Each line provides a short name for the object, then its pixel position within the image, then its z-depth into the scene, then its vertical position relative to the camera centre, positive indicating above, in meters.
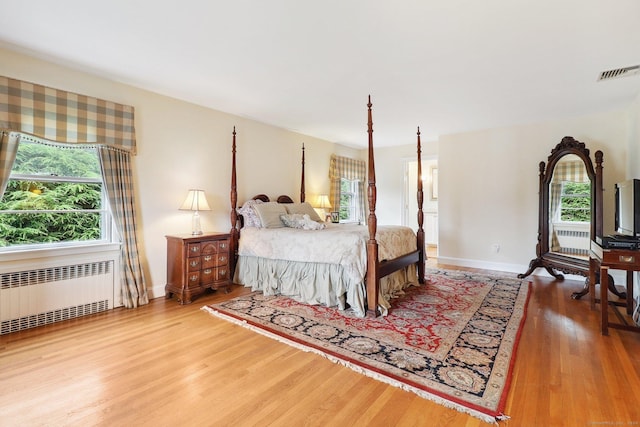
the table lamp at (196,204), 3.56 +0.09
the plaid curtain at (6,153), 2.48 +0.48
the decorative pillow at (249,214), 4.02 -0.02
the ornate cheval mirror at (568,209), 3.77 +0.07
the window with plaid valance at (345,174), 6.05 +0.81
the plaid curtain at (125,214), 3.08 -0.03
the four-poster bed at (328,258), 2.93 -0.50
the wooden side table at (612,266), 2.47 -0.42
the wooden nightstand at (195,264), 3.29 -0.59
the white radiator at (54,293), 2.55 -0.74
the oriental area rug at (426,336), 1.80 -0.99
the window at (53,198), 2.68 +0.12
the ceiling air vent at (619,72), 2.84 +1.36
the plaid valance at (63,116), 2.52 +0.88
